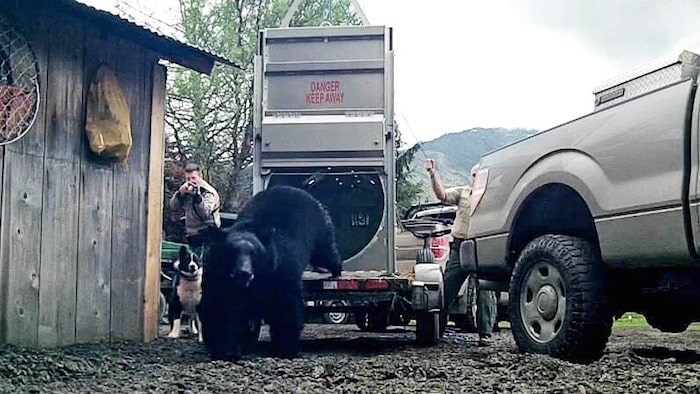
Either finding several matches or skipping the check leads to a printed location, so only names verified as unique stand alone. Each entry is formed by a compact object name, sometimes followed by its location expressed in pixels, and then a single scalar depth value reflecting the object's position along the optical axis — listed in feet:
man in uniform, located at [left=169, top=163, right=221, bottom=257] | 28.32
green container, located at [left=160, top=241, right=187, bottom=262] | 45.88
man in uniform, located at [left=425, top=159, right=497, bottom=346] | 31.94
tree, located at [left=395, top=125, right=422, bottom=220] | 94.73
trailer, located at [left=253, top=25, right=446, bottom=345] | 29.50
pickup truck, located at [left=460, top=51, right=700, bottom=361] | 16.63
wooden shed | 22.36
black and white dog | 31.58
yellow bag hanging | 25.27
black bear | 22.57
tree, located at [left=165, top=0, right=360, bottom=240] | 83.71
